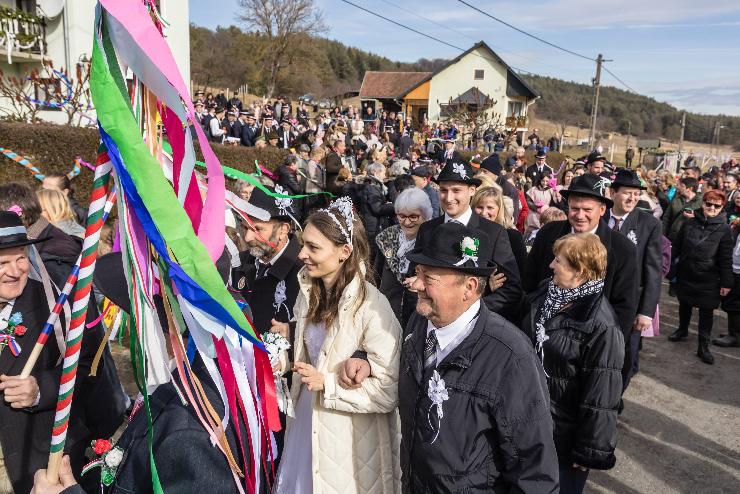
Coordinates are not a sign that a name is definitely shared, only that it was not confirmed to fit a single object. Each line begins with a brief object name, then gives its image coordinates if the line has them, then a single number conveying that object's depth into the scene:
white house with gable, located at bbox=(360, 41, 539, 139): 46.68
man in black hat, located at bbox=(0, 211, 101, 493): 2.52
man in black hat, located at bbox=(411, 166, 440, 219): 7.67
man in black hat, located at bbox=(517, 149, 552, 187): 12.52
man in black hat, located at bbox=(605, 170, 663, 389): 4.50
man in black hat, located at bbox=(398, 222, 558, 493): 1.96
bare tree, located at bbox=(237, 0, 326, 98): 41.62
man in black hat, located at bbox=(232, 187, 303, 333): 3.38
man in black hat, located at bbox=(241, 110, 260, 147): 14.62
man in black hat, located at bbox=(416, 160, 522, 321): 3.82
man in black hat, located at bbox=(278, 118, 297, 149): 14.88
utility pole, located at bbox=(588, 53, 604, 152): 28.17
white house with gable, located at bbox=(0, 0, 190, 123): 16.19
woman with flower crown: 2.52
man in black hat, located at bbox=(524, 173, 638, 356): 3.83
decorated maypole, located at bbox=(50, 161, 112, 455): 1.57
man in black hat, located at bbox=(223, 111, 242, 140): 14.77
